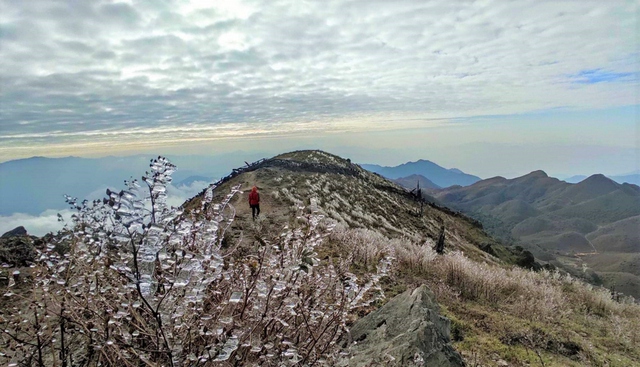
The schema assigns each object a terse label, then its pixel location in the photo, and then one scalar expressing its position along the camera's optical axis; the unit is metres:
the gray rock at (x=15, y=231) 11.93
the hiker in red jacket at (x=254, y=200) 15.45
